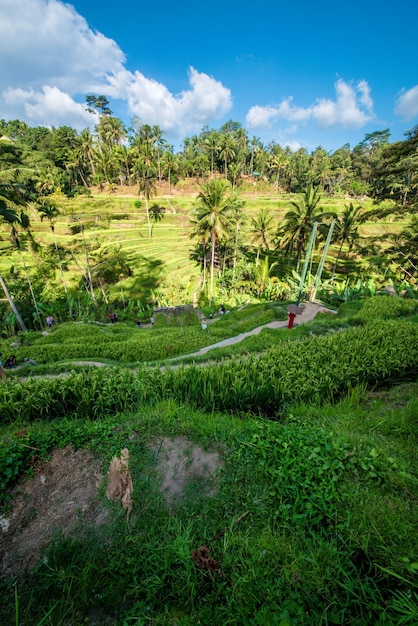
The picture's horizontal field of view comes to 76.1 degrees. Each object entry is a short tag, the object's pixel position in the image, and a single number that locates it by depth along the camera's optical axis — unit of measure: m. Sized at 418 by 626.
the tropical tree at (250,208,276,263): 30.48
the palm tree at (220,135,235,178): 59.41
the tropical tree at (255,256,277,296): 26.68
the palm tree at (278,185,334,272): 23.98
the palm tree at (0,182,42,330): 14.12
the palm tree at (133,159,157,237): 37.91
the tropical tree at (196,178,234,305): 21.19
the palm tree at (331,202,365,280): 27.80
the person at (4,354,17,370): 10.50
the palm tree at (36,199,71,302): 20.97
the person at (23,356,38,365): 10.38
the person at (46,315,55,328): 20.75
